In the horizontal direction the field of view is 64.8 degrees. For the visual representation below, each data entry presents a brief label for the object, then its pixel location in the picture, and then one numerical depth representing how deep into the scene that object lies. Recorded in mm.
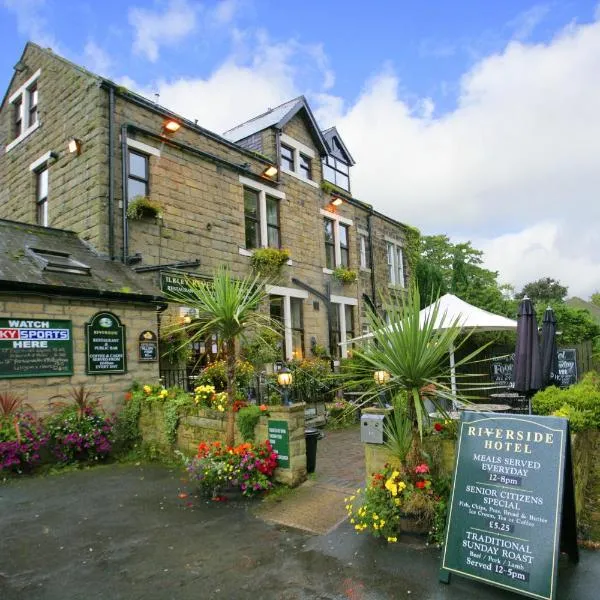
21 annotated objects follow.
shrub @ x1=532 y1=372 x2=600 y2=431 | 5364
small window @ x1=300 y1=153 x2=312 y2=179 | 16562
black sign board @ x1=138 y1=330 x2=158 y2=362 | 9301
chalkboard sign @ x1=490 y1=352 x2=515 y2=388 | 12874
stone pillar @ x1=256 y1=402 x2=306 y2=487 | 6008
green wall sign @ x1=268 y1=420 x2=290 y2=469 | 6016
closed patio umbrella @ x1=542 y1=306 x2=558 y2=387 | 8070
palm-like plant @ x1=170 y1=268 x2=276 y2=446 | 6133
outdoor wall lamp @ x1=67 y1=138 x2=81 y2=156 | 11180
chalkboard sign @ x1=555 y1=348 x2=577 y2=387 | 12812
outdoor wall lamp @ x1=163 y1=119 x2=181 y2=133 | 11734
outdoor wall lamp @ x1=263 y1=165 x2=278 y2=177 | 14480
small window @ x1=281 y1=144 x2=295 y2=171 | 15726
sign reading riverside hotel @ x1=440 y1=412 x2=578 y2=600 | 3379
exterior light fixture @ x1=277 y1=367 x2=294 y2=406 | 8648
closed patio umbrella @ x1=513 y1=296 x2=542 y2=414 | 7324
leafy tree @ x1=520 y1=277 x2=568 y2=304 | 52188
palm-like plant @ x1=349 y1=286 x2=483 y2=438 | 4328
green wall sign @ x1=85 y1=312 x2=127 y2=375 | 8508
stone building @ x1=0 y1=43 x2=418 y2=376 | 10891
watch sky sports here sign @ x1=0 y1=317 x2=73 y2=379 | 7559
